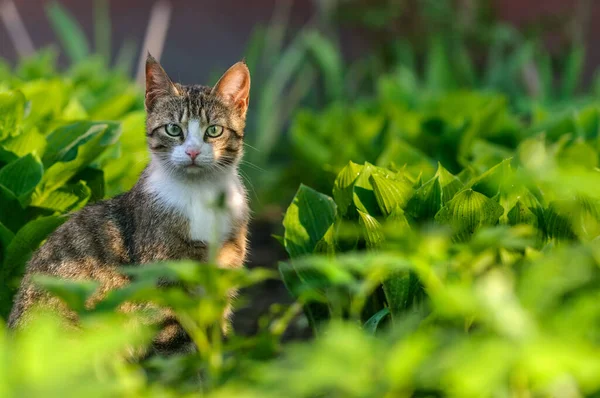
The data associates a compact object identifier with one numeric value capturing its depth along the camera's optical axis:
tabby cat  5.80
